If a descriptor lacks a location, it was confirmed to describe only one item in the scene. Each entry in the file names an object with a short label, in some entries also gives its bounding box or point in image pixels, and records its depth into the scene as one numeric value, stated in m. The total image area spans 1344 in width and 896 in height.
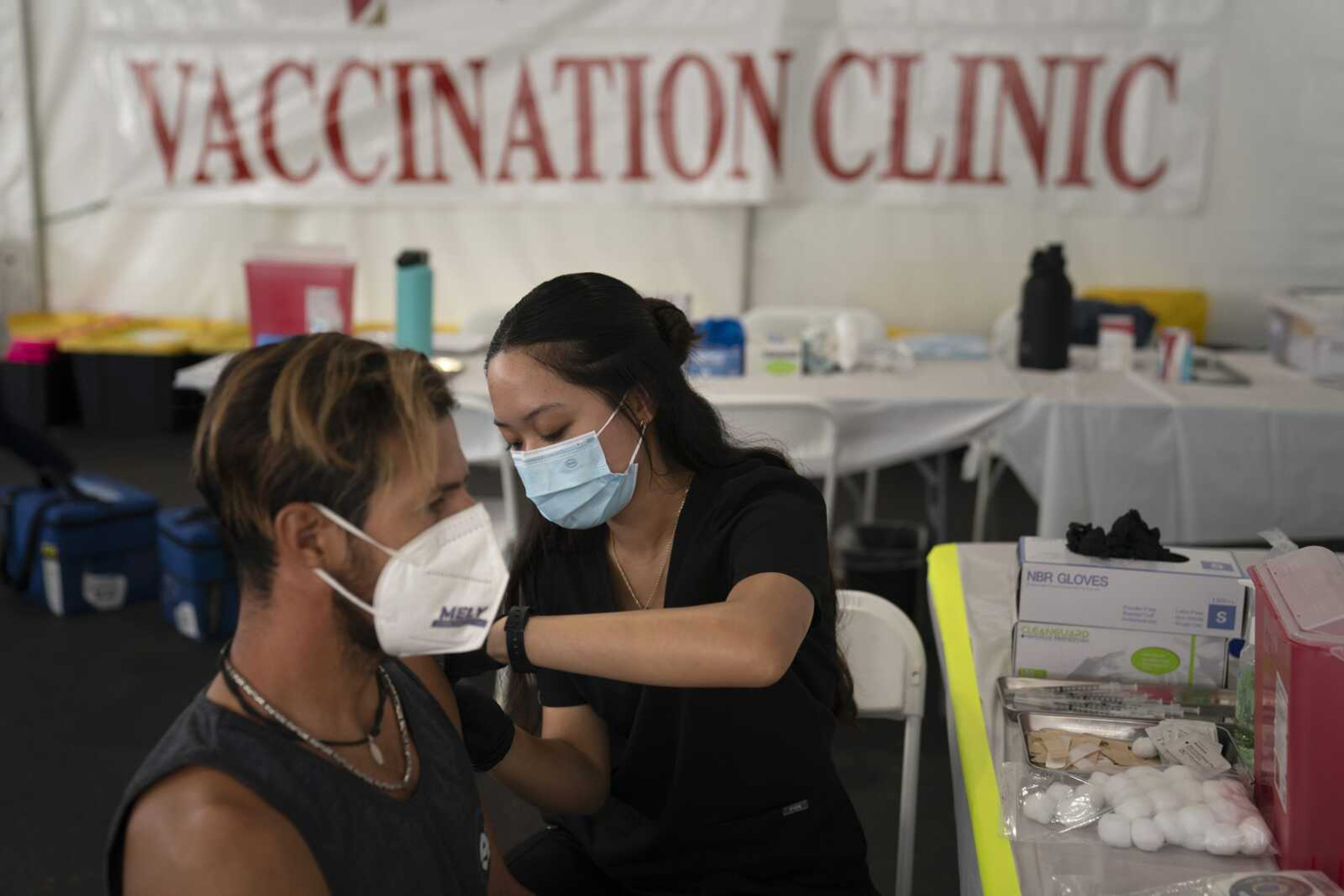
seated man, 0.98
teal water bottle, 3.25
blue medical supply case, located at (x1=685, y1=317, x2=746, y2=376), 3.25
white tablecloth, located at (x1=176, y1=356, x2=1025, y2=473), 3.05
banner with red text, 4.57
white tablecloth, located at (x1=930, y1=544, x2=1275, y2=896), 1.14
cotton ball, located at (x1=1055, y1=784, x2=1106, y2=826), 1.23
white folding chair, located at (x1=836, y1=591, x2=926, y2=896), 1.64
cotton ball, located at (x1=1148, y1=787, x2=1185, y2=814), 1.20
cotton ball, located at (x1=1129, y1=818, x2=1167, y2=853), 1.17
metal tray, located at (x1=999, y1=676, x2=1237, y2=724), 1.41
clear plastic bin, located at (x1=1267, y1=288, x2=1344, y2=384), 3.23
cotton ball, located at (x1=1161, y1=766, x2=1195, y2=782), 1.26
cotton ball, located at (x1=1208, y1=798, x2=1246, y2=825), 1.17
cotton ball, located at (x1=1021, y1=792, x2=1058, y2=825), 1.24
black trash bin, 3.31
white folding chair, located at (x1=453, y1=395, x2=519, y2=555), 2.96
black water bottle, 3.23
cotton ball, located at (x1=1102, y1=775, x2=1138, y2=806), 1.23
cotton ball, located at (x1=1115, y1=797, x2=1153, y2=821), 1.20
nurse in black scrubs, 1.44
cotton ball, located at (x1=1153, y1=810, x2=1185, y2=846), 1.17
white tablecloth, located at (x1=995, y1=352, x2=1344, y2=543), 2.98
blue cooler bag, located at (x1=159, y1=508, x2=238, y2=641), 3.30
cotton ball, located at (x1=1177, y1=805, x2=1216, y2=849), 1.17
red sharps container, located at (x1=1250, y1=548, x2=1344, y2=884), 1.05
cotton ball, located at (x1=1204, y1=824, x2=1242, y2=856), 1.15
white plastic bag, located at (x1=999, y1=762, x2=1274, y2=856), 1.16
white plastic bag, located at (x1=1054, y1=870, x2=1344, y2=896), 1.05
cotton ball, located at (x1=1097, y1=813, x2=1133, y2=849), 1.19
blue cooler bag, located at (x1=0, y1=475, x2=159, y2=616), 3.50
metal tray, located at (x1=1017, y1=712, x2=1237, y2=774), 1.39
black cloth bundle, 1.46
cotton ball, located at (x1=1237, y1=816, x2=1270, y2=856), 1.15
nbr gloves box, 1.43
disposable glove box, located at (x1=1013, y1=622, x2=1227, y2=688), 1.46
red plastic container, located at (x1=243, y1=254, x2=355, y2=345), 3.40
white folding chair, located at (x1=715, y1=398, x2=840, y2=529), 2.90
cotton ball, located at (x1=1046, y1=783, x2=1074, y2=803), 1.26
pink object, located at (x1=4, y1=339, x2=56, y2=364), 5.05
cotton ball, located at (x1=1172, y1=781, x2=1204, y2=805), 1.21
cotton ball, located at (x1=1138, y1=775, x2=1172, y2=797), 1.23
